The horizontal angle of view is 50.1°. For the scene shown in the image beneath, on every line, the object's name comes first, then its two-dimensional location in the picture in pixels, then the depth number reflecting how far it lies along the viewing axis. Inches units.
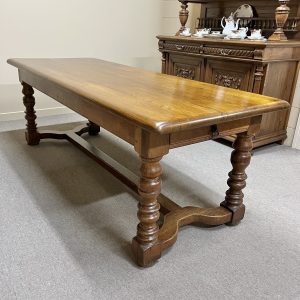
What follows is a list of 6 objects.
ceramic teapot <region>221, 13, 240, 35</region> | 121.4
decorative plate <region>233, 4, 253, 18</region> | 121.8
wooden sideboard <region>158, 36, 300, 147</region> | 99.1
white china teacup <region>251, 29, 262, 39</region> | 107.7
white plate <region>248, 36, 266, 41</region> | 106.6
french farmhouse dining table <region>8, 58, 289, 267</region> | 47.9
